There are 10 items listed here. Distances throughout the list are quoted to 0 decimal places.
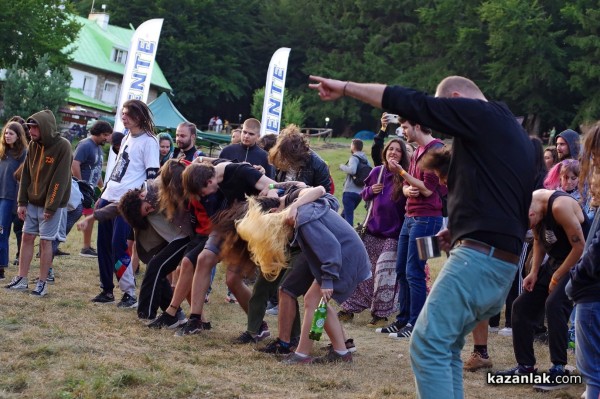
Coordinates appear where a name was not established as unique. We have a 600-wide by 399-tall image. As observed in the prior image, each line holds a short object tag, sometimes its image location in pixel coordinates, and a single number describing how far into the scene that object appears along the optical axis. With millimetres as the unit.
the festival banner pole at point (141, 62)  23000
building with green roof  60531
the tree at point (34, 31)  47469
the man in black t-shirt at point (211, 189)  7883
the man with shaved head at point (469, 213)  4594
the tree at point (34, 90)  45188
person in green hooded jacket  9469
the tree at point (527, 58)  54719
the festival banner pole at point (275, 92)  25312
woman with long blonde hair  7062
